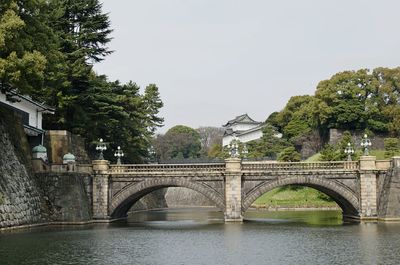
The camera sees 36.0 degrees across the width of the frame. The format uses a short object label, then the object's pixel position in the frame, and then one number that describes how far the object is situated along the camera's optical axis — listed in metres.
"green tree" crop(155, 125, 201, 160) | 141.50
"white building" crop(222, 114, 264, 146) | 150.40
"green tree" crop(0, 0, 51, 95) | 40.16
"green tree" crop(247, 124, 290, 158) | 104.75
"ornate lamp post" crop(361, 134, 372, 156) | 53.28
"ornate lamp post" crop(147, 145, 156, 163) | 96.71
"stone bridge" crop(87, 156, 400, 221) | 52.75
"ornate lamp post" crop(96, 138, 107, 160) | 56.53
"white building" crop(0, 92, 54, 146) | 54.68
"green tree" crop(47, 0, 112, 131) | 60.16
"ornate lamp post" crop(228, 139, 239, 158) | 56.66
